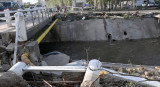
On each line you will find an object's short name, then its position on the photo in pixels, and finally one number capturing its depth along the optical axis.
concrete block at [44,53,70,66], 10.56
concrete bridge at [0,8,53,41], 9.17
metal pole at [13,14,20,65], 7.91
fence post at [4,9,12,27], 11.57
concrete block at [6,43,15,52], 8.31
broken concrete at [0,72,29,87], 3.62
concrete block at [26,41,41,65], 8.53
